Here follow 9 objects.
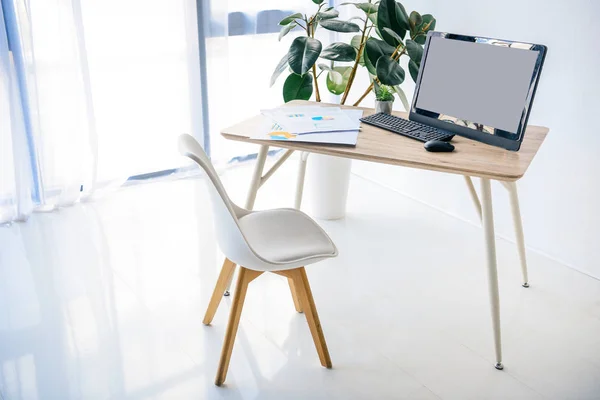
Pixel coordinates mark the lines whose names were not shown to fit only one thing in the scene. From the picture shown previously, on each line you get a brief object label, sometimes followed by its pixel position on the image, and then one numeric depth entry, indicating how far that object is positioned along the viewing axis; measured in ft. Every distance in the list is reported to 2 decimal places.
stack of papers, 6.66
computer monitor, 6.25
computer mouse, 6.37
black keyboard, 6.78
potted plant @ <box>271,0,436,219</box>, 7.68
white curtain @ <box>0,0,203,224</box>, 9.32
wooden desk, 5.98
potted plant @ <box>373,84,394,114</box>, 7.77
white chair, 5.65
